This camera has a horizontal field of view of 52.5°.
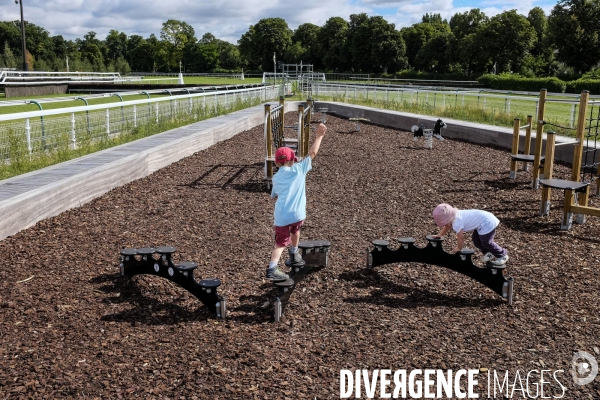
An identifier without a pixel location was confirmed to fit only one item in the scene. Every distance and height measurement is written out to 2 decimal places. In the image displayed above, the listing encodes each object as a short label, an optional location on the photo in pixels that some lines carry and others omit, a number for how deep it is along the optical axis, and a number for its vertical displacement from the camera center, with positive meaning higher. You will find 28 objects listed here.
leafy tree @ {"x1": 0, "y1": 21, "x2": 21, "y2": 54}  122.31 +7.03
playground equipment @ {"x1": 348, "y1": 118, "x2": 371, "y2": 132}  18.32 -1.50
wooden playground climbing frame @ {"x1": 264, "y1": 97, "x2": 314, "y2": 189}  9.85 -1.08
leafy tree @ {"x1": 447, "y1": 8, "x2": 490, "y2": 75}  75.56 +3.79
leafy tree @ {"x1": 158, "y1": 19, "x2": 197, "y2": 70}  110.00 +5.17
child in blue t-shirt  5.33 -1.06
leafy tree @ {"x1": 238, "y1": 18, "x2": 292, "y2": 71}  119.88 +6.44
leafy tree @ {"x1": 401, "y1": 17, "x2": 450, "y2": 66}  104.94 +6.72
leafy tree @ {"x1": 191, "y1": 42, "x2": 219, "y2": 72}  120.56 +2.87
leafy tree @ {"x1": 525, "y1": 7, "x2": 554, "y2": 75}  70.08 +2.36
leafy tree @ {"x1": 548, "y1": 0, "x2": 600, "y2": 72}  63.44 +4.54
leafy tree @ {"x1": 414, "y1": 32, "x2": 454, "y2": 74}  88.03 +3.15
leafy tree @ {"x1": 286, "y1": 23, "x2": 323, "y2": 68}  117.56 +6.33
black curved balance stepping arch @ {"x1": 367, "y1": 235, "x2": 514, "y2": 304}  5.16 -1.66
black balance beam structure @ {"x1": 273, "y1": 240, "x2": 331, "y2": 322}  4.80 -1.70
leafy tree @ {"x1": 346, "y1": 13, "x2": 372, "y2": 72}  101.00 +4.58
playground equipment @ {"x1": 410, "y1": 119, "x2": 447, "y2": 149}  14.30 -1.39
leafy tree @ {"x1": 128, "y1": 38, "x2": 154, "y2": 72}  133.75 +2.98
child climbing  5.64 -1.35
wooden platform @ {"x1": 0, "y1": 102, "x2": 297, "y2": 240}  6.68 -1.40
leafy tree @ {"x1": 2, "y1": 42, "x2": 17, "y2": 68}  73.50 +1.19
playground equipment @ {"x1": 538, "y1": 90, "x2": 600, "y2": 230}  7.50 -1.35
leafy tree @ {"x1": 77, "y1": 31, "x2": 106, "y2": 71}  126.00 +5.40
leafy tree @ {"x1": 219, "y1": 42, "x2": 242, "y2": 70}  138.38 +3.36
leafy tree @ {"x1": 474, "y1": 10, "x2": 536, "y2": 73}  71.81 +4.28
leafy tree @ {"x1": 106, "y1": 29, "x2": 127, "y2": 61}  149.62 +6.68
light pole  49.62 +1.52
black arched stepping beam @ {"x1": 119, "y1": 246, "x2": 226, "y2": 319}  4.75 -1.64
